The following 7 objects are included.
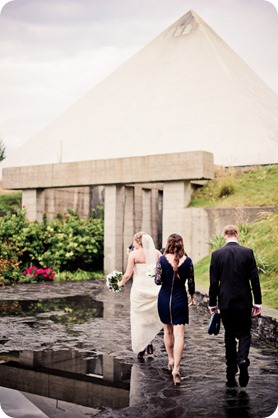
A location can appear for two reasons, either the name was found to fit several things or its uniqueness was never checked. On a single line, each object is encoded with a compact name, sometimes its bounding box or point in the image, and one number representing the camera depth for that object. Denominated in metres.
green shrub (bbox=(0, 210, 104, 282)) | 17.61
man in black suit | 5.89
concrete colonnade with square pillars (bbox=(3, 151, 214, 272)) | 16.86
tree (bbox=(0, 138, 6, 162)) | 38.28
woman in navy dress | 6.30
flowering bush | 17.34
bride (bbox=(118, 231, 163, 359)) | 7.25
